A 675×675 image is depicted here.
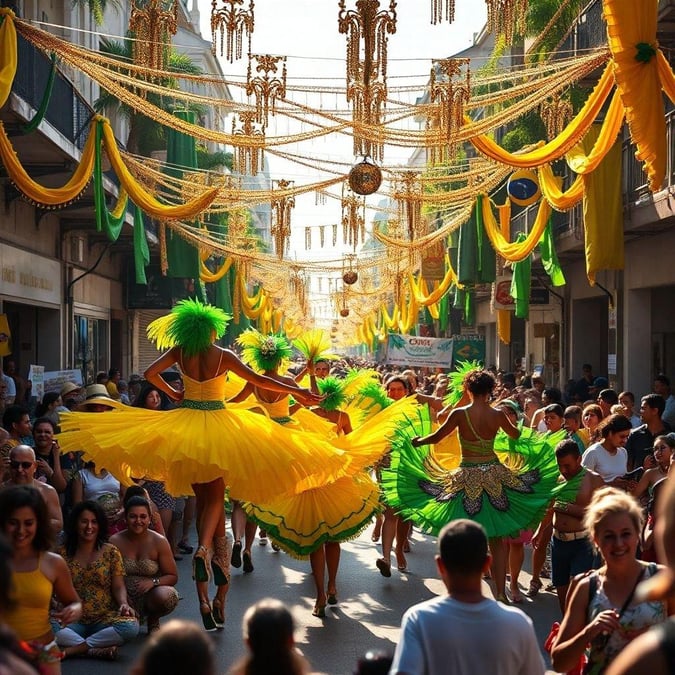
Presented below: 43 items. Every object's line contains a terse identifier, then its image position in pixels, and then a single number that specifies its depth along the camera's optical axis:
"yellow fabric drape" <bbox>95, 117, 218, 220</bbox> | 16.41
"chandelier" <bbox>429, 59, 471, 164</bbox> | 14.92
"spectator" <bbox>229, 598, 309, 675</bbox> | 3.89
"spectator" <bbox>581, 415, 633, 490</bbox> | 10.91
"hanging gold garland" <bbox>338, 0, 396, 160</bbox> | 13.27
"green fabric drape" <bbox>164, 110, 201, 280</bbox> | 25.28
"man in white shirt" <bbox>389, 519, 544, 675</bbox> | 4.35
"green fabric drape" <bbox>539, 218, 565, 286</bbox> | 23.38
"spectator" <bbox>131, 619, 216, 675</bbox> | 3.51
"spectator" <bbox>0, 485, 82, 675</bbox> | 6.12
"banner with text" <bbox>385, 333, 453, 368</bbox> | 33.06
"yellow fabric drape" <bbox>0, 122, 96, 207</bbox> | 14.02
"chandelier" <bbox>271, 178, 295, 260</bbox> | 25.41
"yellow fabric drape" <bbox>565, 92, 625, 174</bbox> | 14.20
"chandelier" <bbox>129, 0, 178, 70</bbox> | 13.02
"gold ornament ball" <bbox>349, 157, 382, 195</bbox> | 18.02
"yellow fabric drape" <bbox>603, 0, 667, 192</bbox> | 11.87
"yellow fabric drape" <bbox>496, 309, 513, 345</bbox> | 33.44
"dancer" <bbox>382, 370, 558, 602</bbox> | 10.43
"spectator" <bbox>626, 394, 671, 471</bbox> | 12.49
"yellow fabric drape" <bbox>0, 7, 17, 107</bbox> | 12.51
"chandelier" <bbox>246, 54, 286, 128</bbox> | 15.70
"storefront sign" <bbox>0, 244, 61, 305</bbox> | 21.44
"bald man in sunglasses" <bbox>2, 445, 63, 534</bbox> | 9.24
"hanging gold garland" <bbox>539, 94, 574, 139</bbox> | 16.83
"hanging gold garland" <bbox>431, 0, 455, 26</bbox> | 11.80
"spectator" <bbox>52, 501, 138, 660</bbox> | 8.82
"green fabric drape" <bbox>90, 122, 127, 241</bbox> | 16.33
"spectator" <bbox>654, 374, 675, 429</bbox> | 16.20
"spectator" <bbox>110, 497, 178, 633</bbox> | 9.38
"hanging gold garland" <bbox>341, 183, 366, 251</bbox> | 25.83
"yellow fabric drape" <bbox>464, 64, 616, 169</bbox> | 13.83
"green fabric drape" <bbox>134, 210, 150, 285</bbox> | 22.88
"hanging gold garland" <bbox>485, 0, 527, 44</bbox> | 12.30
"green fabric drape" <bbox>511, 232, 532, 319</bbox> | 26.30
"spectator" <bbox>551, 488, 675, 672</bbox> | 5.03
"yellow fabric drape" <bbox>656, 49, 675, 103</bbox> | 11.92
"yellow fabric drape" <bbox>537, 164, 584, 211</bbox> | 18.84
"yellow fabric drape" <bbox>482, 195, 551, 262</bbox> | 21.61
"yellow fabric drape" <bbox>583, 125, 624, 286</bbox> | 19.52
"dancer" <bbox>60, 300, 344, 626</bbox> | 9.12
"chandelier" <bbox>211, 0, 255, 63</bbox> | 13.24
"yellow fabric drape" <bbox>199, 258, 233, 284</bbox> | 31.62
